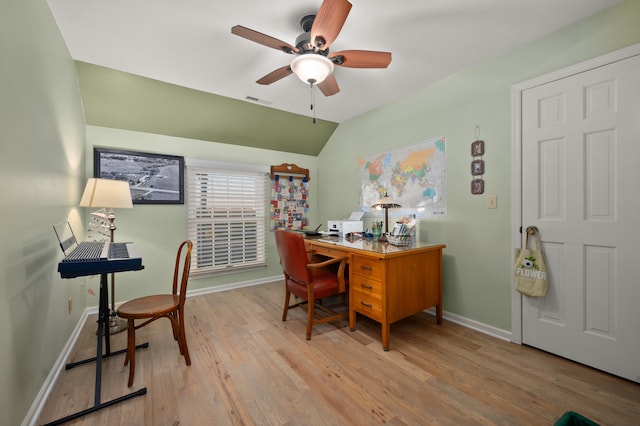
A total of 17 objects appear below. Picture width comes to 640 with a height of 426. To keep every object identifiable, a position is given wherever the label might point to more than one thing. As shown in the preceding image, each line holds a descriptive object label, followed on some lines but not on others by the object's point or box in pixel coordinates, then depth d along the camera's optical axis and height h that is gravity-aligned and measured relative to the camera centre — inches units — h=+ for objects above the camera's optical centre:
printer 121.1 -7.5
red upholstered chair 88.2 -24.4
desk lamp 108.5 +2.5
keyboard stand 56.2 -39.3
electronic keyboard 50.0 -9.9
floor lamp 88.8 +6.1
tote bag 78.0 -18.6
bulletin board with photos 161.3 +9.2
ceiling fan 59.2 +42.5
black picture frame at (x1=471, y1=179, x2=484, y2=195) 93.4 +8.7
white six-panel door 65.7 +0.0
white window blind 137.1 -3.7
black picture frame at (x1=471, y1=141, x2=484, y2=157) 93.1 +22.4
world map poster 106.2 +15.3
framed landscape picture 114.7 +18.7
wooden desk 82.1 -23.1
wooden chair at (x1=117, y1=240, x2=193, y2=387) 65.9 -25.9
